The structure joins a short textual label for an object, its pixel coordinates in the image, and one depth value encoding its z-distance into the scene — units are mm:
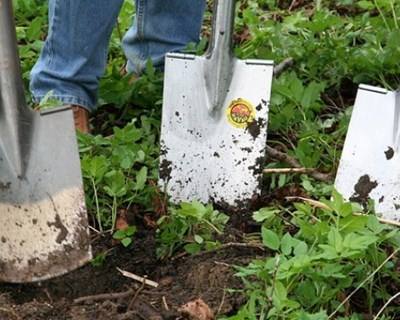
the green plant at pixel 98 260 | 2046
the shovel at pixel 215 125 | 2188
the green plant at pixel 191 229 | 2047
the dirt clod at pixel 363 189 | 2131
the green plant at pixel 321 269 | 1838
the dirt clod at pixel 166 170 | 2207
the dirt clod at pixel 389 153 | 2126
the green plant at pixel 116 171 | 2157
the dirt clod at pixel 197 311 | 1872
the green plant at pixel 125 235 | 2076
